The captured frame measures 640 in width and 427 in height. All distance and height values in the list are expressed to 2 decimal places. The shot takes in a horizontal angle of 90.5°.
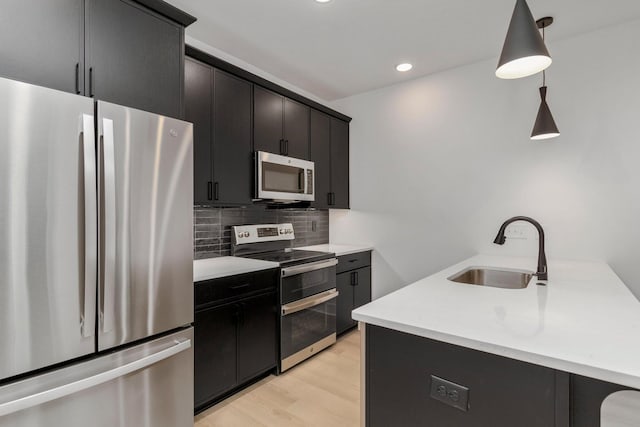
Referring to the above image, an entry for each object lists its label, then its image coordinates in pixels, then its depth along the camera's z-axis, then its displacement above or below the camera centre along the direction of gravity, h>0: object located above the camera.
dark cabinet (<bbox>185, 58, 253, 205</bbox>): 2.15 +0.61
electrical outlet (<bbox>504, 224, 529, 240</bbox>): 2.58 -0.16
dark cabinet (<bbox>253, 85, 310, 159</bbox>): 2.61 +0.81
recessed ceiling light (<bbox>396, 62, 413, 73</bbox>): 2.83 +1.34
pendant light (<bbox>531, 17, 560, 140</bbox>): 2.07 +0.60
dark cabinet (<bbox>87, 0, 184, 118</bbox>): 1.41 +0.77
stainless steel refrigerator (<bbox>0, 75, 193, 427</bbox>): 1.11 -0.18
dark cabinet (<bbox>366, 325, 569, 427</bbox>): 0.84 -0.52
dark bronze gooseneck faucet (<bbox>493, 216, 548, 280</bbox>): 1.65 -0.20
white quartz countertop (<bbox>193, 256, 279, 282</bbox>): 1.94 -0.35
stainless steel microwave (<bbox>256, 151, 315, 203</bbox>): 2.56 +0.33
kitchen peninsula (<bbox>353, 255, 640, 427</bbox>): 0.82 -0.40
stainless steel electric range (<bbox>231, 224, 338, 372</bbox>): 2.44 -0.61
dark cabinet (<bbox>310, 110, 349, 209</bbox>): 3.23 +0.60
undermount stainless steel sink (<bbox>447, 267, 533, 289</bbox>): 1.99 -0.42
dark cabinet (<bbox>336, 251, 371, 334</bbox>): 3.09 -0.72
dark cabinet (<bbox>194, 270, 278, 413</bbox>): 1.89 -0.77
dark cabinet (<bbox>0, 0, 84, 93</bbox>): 1.17 +0.70
